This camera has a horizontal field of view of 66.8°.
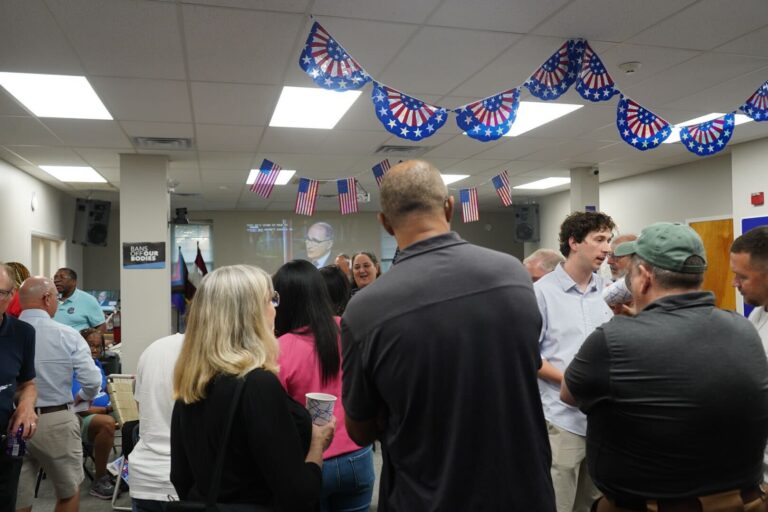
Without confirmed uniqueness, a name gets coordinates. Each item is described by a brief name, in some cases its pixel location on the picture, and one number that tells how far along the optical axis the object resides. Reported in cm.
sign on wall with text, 634
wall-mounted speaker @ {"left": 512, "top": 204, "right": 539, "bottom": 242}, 1057
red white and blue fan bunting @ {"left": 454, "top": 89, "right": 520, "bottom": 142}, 375
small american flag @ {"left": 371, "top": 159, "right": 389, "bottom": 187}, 595
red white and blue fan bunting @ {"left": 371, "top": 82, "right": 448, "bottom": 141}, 362
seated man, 385
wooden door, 699
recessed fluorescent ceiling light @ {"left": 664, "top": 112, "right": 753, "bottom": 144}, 527
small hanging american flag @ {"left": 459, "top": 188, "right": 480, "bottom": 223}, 813
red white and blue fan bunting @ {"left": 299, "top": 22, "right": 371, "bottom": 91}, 299
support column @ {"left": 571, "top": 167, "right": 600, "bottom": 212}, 777
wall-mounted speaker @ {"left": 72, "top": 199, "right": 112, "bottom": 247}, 859
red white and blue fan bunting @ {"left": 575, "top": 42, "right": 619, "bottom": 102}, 340
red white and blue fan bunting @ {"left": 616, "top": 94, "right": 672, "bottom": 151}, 411
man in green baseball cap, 131
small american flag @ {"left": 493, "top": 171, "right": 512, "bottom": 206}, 711
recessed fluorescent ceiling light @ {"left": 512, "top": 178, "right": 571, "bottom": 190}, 877
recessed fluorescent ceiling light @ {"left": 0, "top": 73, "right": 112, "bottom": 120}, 392
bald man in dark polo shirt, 113
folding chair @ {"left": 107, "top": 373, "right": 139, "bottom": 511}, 373
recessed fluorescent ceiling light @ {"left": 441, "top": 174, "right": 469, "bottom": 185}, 795
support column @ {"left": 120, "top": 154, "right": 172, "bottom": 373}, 632
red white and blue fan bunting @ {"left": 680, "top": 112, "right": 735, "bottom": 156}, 414
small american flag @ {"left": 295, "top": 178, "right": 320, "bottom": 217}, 661
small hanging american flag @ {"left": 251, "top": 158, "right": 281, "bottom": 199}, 631
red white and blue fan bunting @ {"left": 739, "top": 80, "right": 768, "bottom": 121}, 387
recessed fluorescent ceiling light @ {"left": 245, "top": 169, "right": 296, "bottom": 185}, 759
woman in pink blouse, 188
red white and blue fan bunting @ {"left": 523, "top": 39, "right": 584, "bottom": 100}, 338
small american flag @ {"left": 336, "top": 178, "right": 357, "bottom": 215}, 684
